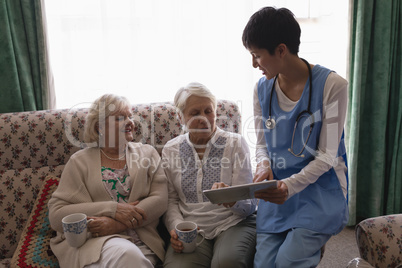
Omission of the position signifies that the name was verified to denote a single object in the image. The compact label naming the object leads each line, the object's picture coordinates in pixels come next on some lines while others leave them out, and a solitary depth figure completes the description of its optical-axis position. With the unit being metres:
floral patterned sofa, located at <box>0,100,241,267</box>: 1.72
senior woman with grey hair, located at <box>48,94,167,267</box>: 1.44
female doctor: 1.39
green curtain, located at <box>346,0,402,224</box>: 2.48
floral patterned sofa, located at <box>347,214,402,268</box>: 1.28
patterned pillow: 1.57
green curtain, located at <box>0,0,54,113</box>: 2.08
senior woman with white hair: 1.63
